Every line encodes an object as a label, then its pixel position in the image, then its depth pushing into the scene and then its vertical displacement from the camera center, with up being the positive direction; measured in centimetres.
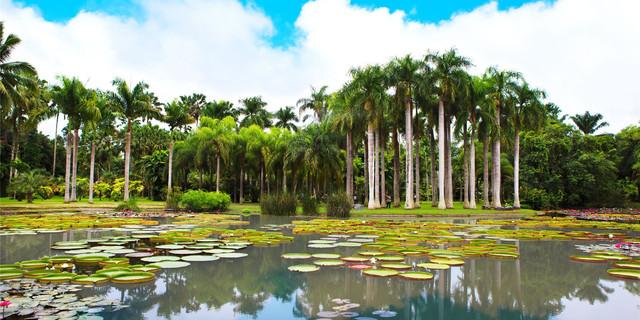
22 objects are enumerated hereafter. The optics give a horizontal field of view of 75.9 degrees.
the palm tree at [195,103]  6016 +1263
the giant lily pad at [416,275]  740 -158
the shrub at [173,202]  3159 -114
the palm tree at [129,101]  3772 +791
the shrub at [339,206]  2506 -108
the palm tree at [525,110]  3525 +686
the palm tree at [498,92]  3466 +824
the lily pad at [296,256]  986 -164
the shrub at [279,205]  2728 -113
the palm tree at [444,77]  3136 +859
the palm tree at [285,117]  5588 +962
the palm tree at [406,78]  3148 +855
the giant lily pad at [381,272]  766 -159
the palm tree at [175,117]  4456 +774
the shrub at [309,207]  2731 -127
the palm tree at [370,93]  3078 +720
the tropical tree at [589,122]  6025 +1003
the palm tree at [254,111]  5822 +1110
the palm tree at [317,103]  4224 +891
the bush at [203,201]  3034 -101
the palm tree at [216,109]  5684 +1092
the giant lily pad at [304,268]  829 -164
